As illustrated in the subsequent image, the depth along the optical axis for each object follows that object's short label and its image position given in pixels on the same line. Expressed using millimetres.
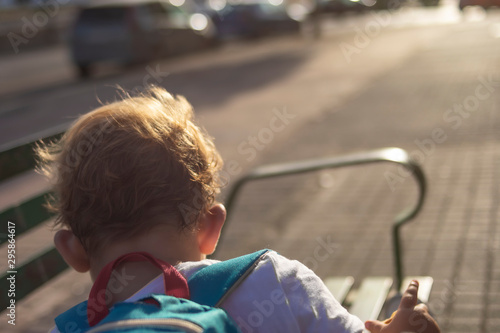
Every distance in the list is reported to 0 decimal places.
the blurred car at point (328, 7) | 17647
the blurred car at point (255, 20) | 24156
